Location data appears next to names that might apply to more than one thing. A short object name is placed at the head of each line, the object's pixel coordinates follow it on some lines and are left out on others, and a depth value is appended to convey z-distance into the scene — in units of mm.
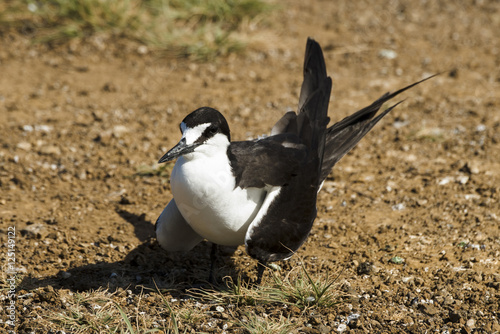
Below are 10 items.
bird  7410
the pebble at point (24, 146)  12039
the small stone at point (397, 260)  8933
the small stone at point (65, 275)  8552
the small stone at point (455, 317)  7617
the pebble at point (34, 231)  9234
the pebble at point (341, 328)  7525
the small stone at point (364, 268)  8727
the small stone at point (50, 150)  12000
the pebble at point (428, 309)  7809
